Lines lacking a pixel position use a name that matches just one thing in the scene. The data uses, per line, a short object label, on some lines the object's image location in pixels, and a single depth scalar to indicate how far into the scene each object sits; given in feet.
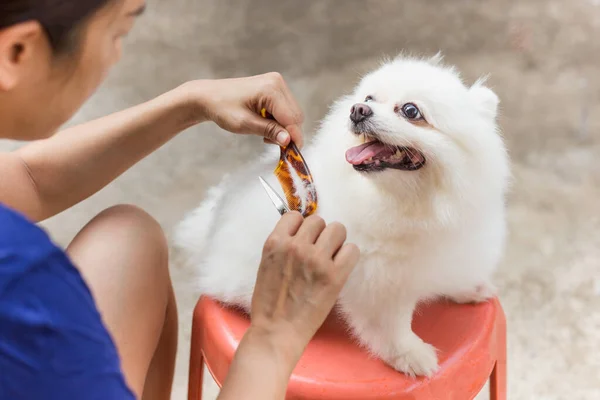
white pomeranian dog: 3.60
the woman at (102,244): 2.88
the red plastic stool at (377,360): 3.73
